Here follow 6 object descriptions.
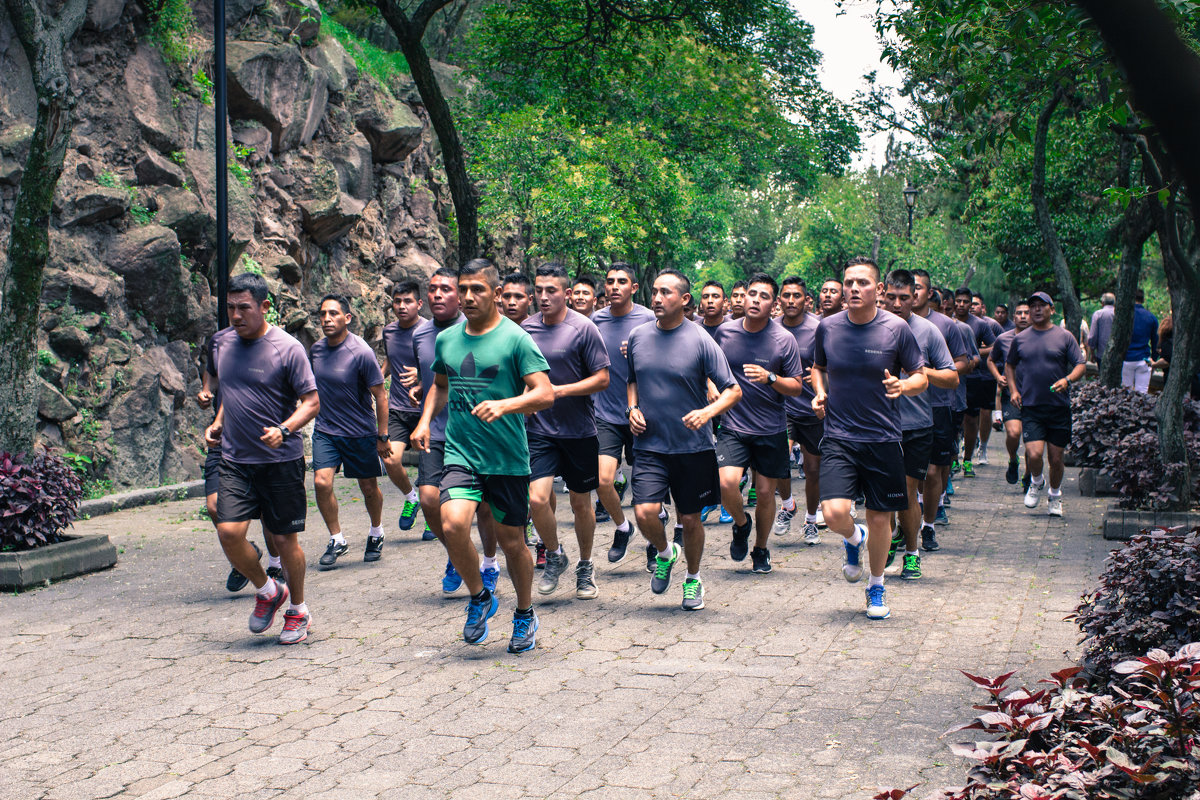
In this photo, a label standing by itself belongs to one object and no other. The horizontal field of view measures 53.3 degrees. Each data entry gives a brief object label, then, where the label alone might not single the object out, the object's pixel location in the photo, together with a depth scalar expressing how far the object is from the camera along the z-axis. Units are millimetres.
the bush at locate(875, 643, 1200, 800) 3223
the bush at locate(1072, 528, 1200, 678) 4734
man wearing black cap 11359
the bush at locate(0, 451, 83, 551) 8742
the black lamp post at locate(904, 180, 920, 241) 37719
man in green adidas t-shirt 6473
